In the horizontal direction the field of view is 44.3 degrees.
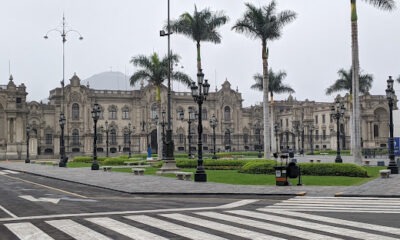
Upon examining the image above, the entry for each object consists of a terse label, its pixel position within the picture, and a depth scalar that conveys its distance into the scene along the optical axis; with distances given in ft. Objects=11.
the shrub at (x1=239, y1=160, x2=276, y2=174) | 93.36
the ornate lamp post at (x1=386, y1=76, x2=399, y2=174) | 92.02
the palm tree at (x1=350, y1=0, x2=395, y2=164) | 94.99
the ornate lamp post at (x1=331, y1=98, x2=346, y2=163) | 129.39
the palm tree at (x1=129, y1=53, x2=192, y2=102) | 171.63
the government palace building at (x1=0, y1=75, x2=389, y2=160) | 272.10
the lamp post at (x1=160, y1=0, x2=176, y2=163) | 103.93
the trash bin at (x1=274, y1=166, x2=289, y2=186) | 70.59
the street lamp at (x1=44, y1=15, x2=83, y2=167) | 155.33
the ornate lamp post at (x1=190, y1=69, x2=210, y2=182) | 83.82
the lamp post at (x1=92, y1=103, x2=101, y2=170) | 130.52
